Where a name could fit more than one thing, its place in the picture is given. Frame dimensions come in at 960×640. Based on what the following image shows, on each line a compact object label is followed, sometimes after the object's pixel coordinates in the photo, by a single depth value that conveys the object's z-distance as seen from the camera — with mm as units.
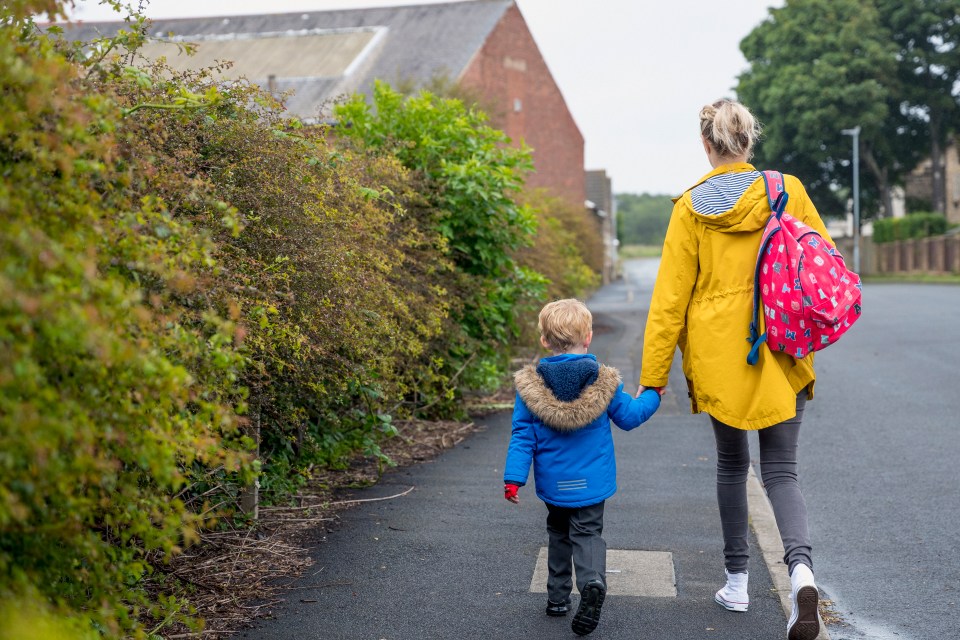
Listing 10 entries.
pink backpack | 3594
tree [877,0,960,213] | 51219
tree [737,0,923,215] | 51406
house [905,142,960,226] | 59500
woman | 3758
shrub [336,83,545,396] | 8109
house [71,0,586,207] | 36844
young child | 3914
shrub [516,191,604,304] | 11383
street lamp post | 50969
